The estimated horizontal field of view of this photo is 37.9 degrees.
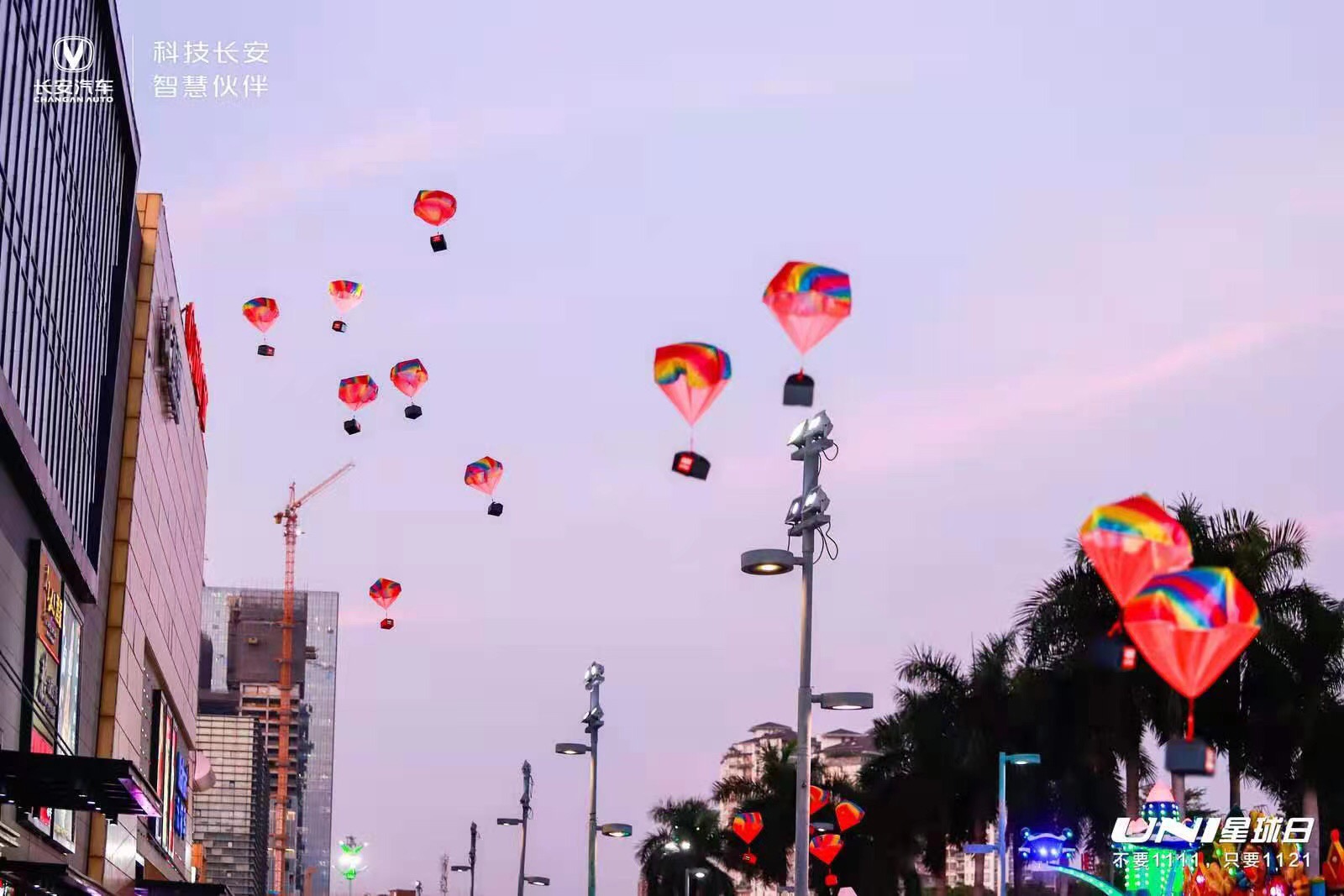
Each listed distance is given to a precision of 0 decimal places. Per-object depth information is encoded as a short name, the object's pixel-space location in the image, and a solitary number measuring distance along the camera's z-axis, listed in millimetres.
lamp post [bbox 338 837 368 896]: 84125
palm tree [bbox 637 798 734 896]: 112438
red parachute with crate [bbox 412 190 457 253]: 57562
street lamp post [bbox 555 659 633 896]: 41938
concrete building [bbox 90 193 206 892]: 53719
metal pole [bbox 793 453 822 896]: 26422
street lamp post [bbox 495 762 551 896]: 54406
